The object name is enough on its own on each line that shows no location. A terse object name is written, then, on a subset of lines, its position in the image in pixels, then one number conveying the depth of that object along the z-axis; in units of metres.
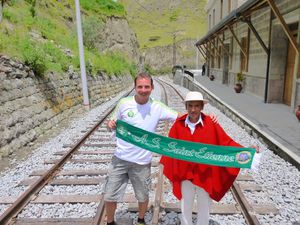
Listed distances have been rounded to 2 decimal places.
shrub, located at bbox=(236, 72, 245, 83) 14.71
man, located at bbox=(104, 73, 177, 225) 2.66
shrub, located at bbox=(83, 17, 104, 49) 20.92
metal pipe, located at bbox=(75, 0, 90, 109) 10.40
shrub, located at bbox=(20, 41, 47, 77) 7.60
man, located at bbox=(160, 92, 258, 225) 2.45
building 8.70
